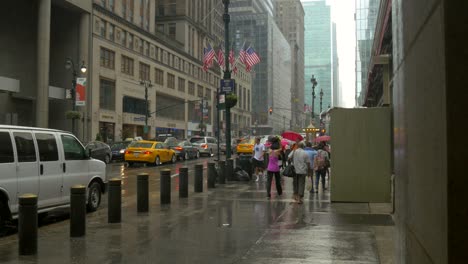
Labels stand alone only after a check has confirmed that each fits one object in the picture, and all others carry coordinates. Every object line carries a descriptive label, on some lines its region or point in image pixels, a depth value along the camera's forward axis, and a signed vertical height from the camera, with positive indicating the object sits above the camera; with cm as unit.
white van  878 -54
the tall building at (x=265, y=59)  11106 +2310
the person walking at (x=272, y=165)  1410 -69
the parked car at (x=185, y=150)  3644 -71
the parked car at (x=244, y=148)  3884 -54
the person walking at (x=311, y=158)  1516 -56
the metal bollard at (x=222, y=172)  1828 -116
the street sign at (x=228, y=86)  2047 +233
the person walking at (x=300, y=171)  1298 -79
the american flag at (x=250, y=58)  2736 +470
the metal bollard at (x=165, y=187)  1270 -120
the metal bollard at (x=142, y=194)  1126 -122
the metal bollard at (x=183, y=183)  1414 -121
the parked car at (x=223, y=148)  4600 -67
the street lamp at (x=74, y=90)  4041 +435
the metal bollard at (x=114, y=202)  984 -124
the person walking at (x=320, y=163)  1575 -70
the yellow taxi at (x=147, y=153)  2980 -72
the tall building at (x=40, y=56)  4966 +932
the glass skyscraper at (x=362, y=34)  4513 +1162
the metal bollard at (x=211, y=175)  1689 -119
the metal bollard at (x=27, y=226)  716 -125
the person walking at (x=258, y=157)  1909 -62
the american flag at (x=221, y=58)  2787 +479
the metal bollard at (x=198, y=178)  1583 -122
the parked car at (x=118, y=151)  3572 -72
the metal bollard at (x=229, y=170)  1948 -116
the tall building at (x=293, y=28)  15275 +3669
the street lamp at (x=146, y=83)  6675 +811
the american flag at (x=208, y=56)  2829 +497
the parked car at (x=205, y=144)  4344 -25
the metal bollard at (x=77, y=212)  843 -123
